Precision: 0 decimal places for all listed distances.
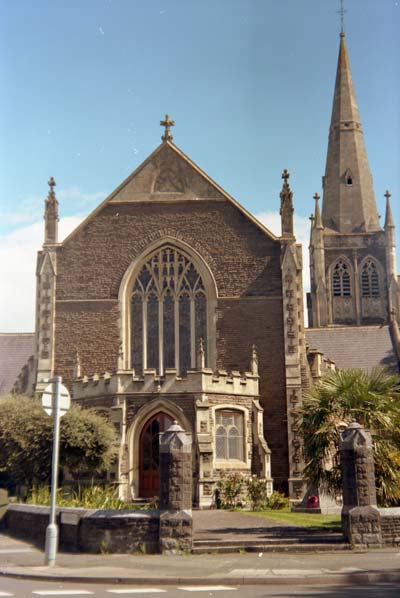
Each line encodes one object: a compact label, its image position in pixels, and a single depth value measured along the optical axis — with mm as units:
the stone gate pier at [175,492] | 16641
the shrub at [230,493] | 26594
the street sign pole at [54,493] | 15250
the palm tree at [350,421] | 18953
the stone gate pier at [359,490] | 17064
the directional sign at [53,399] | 15758
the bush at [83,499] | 20125
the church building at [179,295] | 30844
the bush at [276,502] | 27328
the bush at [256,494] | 26750
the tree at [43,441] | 24531
